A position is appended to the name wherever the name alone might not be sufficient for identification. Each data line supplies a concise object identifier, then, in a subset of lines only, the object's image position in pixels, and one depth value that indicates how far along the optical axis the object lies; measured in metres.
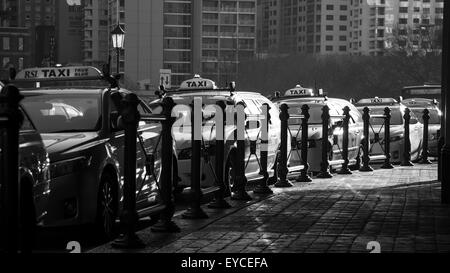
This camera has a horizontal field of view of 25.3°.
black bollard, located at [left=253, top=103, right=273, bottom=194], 14.00
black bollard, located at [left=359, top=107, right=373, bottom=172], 20.09
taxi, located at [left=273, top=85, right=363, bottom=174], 18.73
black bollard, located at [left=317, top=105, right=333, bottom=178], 17.69
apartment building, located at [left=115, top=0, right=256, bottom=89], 152.12
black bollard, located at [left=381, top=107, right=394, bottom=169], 21.28
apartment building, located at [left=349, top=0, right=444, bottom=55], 110.88
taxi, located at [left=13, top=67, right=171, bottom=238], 8.97
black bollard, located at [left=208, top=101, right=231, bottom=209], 11.84
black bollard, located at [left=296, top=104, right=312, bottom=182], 16.36
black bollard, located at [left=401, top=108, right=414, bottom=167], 22.42
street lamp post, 34.85
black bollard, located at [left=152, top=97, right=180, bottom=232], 9.71
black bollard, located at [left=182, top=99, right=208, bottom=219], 10.50
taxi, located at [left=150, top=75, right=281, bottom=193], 13.79
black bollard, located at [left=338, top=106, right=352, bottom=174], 19.09
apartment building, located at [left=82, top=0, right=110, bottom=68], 138.25
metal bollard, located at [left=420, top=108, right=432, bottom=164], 23.12
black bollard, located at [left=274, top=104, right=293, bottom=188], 14.55
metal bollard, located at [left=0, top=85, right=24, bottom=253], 6.17
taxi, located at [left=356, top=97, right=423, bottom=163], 23.20
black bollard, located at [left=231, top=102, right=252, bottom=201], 12.84
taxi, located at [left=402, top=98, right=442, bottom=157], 27.59
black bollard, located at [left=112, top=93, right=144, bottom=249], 8.36
